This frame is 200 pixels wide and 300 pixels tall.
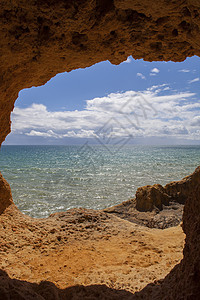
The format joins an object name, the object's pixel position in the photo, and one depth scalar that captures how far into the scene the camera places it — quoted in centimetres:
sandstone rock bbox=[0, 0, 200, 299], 232
